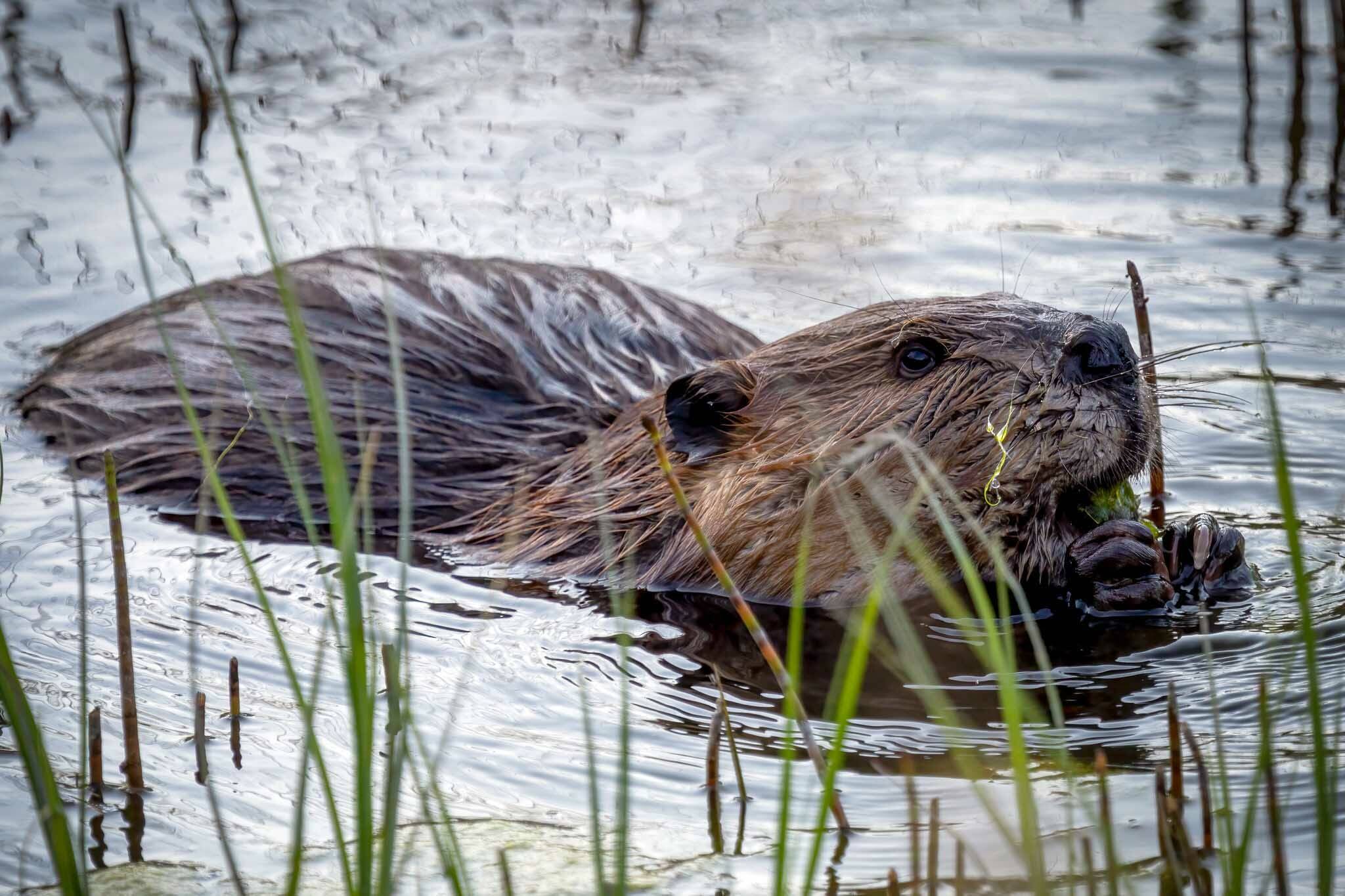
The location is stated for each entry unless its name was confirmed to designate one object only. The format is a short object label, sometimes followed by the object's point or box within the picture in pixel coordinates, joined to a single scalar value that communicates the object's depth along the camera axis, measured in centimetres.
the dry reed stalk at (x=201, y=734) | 559
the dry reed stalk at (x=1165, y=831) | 426
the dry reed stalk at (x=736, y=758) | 533
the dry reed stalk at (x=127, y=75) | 1453
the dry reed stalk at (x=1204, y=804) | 446
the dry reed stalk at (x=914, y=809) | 401
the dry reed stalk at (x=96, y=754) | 549
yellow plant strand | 721
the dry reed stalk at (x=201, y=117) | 1458
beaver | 734
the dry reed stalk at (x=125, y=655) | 504
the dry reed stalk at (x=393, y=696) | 394
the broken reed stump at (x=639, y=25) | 1689
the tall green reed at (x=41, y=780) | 404
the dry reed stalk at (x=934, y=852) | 427
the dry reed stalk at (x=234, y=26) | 1632
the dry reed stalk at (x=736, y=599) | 437
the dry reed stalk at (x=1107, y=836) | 377
